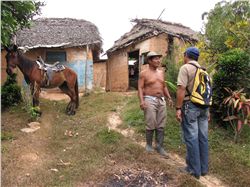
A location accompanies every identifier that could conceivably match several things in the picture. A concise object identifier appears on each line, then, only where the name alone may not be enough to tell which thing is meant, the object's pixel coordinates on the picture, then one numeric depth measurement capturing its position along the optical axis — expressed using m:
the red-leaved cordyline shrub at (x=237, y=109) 4.18
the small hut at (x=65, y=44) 8.25
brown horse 5.71
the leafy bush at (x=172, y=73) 6.01
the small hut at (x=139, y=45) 8.92
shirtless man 3.68
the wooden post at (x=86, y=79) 8.30
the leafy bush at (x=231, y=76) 4.66
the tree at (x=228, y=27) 5.15
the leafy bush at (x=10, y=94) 6.12
